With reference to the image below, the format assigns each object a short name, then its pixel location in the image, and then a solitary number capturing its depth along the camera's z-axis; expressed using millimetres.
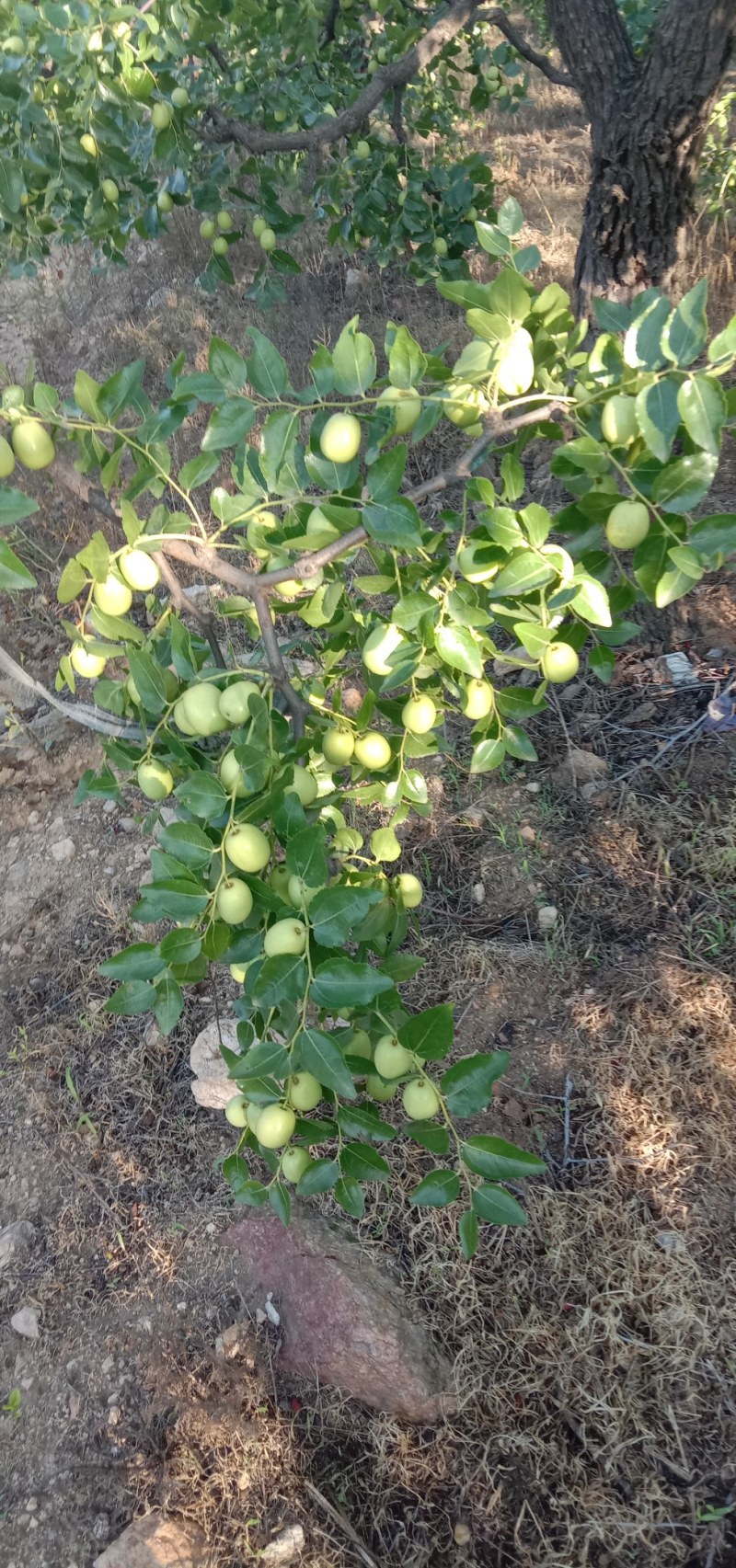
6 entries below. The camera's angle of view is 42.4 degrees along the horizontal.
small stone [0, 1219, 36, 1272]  2041
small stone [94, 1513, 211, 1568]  1518
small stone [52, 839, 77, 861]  2758
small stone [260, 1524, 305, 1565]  1522
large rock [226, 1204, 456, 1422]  1662
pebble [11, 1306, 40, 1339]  1916
